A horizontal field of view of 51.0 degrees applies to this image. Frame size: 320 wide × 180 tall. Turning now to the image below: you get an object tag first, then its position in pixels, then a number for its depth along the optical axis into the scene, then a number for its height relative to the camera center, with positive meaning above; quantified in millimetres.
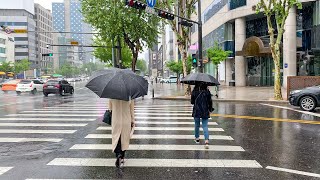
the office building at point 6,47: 101375 +11101
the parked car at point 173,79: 65925 +409
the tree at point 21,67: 94069 +4600
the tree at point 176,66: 59900 +2698
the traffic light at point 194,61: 24312 +1444
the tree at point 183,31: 25353 +3801
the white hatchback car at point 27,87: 33281 -431
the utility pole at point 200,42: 23441 +2752
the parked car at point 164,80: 68356 +234
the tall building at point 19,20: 127875 +23940
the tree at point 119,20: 31922 +6055
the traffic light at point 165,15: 19297 +3862
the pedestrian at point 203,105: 8250 -599
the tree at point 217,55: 36594 +2818
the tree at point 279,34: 20734 +2909
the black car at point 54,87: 29672 -427
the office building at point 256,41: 33969 +4335
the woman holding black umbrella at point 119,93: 6125 -205
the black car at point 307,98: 15117 -844
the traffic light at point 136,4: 16609 +3881
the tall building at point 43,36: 143375 +21357
